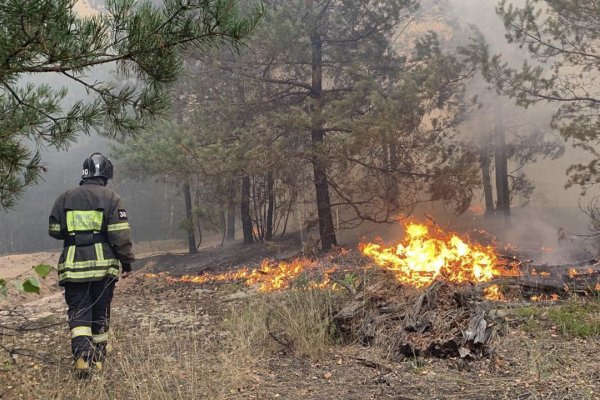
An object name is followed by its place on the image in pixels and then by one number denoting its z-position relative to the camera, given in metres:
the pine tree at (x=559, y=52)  9.87
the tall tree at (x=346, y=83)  11.80
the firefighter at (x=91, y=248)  4.46
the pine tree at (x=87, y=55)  2.33
